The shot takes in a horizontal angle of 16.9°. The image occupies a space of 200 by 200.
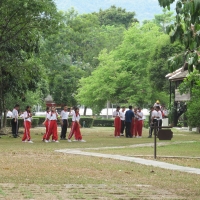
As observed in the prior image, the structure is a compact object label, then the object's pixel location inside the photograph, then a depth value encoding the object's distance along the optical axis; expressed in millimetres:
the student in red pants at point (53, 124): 34188
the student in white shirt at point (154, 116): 39300
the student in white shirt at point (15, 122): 39469
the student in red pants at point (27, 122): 33844
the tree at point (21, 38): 36094
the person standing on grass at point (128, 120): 41688
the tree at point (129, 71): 74188
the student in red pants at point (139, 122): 42188
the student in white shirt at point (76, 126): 35438
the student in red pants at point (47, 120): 34406
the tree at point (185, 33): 10219
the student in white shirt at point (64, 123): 37344
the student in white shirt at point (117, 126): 42438
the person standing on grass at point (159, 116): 39219
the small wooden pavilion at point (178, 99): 60491
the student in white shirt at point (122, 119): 42938
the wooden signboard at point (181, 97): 58341
